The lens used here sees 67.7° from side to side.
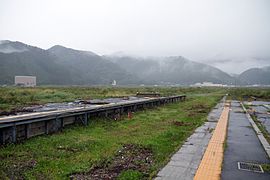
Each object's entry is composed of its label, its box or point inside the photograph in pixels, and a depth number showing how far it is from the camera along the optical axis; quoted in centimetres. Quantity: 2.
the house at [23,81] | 9439
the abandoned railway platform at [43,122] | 694
